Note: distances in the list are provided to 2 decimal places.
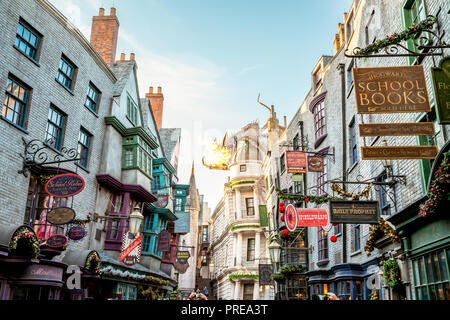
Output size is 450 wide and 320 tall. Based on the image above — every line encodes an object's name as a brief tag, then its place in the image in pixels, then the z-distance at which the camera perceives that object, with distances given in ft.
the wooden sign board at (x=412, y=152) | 30.32
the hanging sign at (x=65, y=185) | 47.26
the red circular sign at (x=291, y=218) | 55.02
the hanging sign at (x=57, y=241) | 50.29
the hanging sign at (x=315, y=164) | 74.64
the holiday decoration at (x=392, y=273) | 39.60
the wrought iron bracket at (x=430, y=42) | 27.32
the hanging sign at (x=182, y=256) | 110.42
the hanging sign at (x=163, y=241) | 94.89
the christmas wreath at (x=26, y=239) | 42.66
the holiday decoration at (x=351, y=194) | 50.52
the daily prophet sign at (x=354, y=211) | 39.93
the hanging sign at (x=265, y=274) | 115.55
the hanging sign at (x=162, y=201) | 100.65
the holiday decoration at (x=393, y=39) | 30.76
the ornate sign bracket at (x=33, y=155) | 51.37
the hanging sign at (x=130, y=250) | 70.90
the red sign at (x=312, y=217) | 54.80
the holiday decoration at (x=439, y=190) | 26.43
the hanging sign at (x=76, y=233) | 54.44
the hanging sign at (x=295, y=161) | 77.36
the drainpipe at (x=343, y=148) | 66.59
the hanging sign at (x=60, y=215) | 47.52
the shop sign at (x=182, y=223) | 133.28
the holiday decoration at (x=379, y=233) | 39.88
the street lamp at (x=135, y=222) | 53.11
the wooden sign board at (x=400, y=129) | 30.52
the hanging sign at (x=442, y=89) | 24.88
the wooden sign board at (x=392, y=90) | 30.14
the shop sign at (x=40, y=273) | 47.29
